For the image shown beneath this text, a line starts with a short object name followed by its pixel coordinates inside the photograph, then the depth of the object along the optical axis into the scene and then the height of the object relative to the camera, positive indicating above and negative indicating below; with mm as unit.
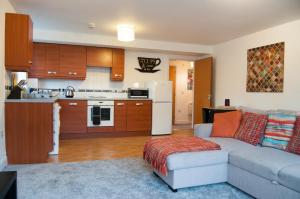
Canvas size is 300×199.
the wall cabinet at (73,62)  5316 +776
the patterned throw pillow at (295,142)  2599 -497
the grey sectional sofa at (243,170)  2131 -746
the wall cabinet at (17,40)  3293 +772
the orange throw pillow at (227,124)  3479 -405
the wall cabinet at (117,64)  5685 +782
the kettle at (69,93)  5441 +55
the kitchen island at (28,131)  3377 -536
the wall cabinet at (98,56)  5488 +928
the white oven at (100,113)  5285 -392
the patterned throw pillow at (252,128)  3082 -413
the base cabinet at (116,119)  5148 -546
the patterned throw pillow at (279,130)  2785 -396
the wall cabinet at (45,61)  5148 +751
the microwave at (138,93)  5820 +84
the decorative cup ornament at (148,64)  6209 +877
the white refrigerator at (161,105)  5754 -211
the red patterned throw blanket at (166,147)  2578 -588
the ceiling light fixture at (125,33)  4340 +1175
